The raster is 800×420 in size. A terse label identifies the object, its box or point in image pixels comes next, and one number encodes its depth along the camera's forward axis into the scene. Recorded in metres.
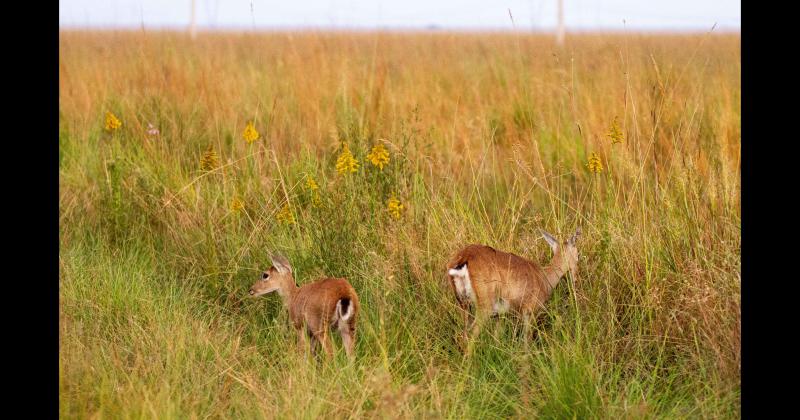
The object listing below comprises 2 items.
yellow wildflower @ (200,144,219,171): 11.58
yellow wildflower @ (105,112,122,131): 12.54
